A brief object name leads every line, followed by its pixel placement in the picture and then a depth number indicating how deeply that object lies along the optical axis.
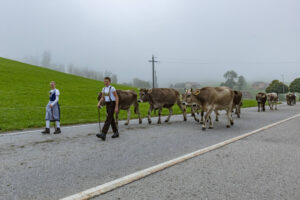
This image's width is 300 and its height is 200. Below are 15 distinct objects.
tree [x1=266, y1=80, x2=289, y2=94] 94.72
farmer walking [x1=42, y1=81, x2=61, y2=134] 7.52
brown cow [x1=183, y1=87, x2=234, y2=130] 9.29
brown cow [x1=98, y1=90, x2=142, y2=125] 9.86
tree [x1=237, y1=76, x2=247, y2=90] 141.50
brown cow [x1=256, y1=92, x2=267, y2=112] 19.53
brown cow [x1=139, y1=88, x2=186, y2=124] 10.91
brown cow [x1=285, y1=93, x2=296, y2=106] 33.00
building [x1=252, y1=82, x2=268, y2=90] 180.48
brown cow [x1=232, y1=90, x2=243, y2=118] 12.59
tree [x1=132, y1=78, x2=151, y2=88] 99.31
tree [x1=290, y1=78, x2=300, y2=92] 89.00
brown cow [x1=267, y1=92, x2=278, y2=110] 22.59
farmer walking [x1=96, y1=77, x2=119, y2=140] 6.57
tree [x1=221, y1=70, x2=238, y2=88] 119.73
